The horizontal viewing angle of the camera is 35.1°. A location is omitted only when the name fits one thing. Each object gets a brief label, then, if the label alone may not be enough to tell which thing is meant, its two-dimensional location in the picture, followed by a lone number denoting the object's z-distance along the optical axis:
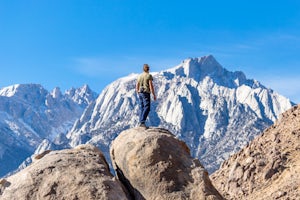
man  25.23
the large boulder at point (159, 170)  21.80
